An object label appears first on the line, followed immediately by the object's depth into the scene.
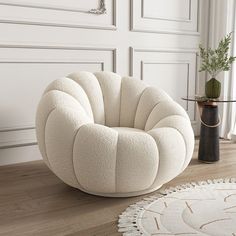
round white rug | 1.55
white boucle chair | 1.78
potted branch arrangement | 2.71
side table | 2.69
